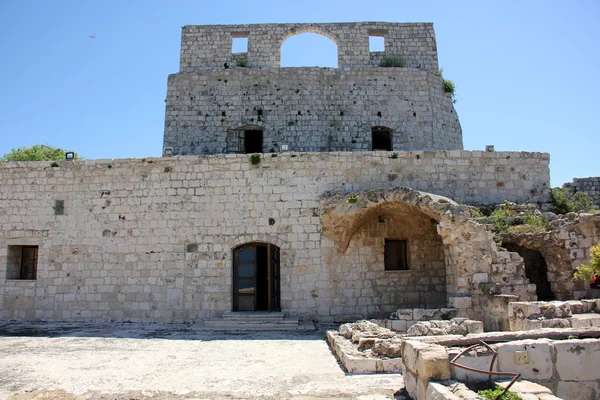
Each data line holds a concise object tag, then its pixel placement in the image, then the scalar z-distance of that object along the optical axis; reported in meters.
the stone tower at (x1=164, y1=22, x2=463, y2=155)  17.16
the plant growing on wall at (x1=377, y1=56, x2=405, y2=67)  17.91
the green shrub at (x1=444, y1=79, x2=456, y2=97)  18.05
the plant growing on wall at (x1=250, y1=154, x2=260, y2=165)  12.48
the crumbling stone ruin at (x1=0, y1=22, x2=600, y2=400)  11.99
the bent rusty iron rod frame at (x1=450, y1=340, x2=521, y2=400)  4.90
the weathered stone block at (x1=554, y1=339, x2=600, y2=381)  5.42
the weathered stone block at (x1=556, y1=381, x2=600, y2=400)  5.39
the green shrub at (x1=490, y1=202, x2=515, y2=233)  11.04
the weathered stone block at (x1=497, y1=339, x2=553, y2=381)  5.30
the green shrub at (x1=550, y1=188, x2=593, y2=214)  12.71
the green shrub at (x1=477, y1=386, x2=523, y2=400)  4.46
